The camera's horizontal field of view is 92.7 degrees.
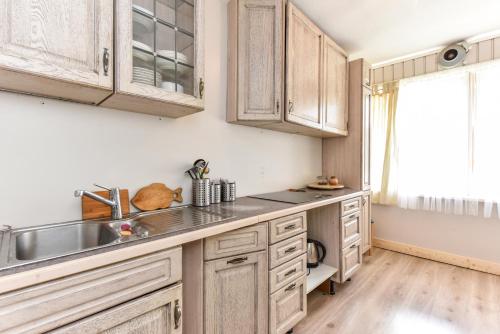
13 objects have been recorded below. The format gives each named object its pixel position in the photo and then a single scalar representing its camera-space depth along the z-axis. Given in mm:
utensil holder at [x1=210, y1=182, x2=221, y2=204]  1688
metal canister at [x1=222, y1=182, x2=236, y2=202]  1796
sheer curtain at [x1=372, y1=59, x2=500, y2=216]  2494
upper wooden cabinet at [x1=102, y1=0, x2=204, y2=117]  1084
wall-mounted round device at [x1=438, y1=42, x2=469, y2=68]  2594
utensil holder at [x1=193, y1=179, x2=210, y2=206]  1597
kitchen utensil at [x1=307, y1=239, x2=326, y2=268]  2137
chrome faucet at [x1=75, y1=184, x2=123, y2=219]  1226
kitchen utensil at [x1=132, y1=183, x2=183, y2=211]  1405
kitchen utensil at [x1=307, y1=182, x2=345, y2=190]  2513
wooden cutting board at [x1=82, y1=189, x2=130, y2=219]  1223
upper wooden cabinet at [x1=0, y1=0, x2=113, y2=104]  822
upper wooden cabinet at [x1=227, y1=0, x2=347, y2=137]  1773
